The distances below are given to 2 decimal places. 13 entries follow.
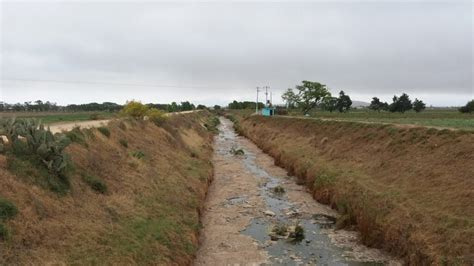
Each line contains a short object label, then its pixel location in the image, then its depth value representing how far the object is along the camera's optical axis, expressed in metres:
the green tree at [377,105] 140.12
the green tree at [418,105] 124.82
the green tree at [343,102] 137.00
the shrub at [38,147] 15.27
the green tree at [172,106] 130.00
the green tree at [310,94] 115.00
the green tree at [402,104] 121.59
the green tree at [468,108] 95.25
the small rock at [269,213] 22.44
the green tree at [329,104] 118.19
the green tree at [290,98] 121.78
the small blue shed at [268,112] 99.01
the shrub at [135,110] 50.16
